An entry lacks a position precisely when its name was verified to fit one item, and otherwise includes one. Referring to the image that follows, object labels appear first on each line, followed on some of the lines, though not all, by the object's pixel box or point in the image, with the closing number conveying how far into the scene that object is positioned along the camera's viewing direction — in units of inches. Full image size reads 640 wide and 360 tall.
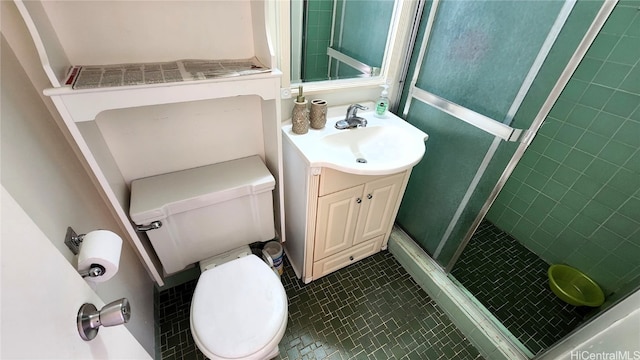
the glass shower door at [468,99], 37.0
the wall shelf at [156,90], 29.7
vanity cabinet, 49.0
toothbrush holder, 48.4
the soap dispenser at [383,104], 55.7
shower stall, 37.3
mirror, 48.6
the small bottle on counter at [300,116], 46.6
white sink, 40.9
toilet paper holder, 28.2
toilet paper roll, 21.7
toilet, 37.2
